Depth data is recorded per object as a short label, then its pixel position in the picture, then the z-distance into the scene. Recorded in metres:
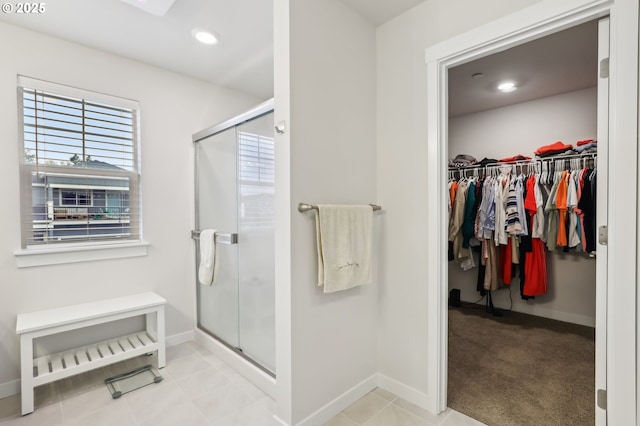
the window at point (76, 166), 2.09
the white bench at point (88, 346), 1.80
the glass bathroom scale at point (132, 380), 1.99
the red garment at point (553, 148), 3.01
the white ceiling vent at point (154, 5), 1.72
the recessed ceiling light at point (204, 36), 2.11
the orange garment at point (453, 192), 3.51
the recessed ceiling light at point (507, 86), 3.00
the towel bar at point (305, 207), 1.61
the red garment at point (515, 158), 3.36
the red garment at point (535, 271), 3.19
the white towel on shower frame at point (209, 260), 2.45
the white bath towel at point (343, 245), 1.68
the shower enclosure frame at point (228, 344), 1.99
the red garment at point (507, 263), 3.33
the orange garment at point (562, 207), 2.82
